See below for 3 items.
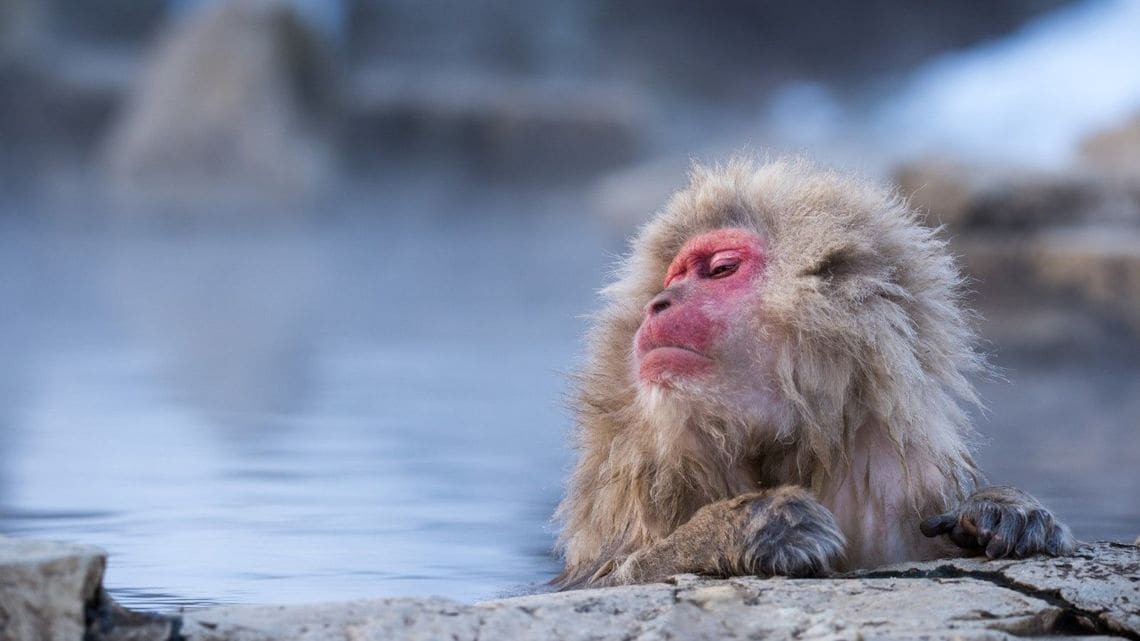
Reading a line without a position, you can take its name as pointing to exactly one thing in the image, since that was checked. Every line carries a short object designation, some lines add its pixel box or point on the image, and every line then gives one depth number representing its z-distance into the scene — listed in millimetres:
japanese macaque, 6508
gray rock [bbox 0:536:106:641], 4418
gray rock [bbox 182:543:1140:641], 5047
